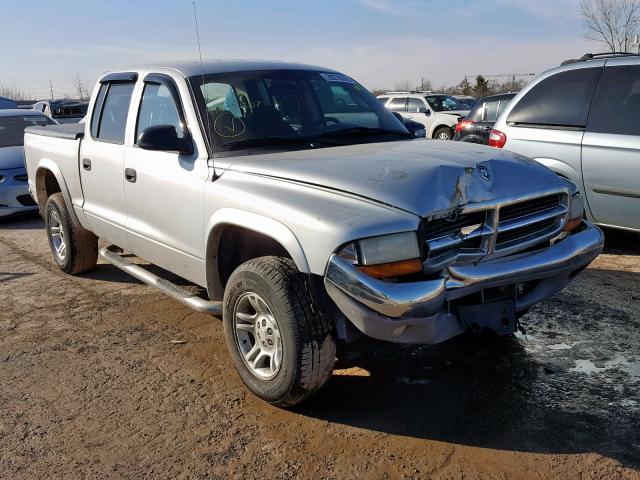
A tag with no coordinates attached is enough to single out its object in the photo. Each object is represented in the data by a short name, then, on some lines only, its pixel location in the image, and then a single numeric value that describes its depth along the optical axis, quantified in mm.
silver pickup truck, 2850
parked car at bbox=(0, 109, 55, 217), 9047
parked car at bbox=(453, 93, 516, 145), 11755
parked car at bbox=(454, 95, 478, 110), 23375
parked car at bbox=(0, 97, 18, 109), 21417
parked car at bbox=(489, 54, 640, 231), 5699
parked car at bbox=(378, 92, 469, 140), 18386
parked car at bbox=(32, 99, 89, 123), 18098
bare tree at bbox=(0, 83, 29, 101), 60031
